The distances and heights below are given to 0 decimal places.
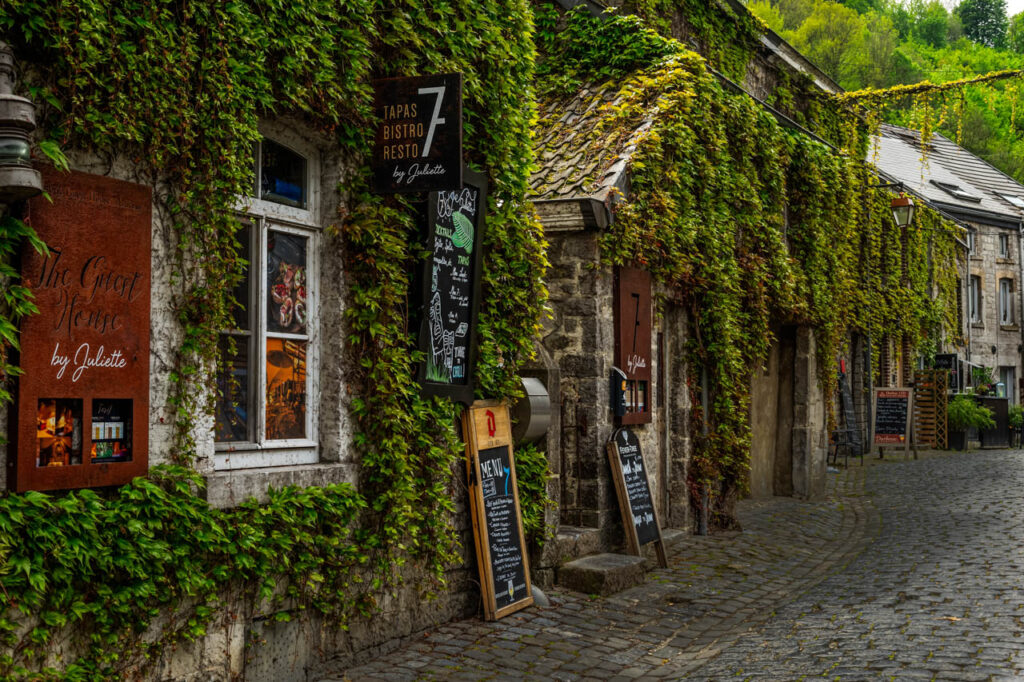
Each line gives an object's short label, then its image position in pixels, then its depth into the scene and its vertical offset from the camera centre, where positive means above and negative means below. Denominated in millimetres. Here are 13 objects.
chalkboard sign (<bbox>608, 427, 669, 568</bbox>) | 9297 -939
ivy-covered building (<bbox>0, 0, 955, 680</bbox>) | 4383 +346
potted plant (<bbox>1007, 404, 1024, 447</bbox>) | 24438 -784
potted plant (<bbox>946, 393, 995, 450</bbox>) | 23219 -670
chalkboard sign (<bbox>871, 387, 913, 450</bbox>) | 20547 -573
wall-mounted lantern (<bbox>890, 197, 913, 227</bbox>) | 21702 +3710
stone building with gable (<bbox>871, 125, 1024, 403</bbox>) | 32312 +4448
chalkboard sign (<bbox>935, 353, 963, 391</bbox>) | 25297 +656
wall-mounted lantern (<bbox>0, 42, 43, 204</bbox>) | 3938 +932
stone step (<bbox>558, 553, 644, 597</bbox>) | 8070 -1447
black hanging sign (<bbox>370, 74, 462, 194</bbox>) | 6145 +1535
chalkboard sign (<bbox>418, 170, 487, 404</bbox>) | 6711 +672
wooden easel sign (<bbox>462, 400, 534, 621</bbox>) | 7117 -829
